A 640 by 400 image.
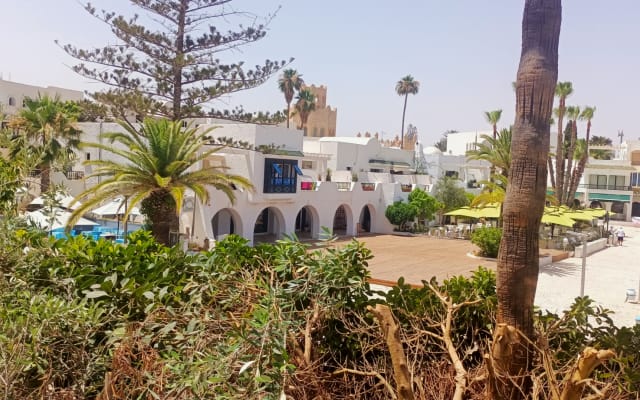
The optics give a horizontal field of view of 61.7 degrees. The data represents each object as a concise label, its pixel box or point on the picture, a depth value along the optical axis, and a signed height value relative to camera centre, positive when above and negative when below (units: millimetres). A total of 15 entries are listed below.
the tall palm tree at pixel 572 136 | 34125 +4055
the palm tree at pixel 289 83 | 44000 +8190
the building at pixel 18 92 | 34719 +5063
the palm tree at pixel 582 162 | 35406 +2560
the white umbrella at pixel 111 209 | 17750 -1262
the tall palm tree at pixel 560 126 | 31031 +4211
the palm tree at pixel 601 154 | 54906 +4885
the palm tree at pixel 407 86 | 54438 +10458
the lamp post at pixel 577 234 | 27234 -1826
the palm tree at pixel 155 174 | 13453 -2
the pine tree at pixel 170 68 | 18391 +3844
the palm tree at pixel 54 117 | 20766 +1968
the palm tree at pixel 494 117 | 42375 +6123
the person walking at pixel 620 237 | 29648 -1933
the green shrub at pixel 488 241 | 21859 -1923
